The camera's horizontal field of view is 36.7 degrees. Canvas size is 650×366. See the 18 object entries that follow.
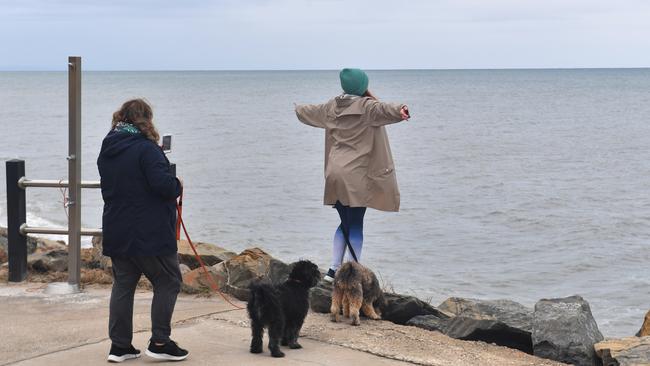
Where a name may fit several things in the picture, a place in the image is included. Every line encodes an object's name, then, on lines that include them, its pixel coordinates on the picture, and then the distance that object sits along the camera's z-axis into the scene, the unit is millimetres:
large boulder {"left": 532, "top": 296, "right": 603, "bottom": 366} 7648
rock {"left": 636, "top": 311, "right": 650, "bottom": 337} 8914
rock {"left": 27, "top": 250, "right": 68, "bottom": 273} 9945
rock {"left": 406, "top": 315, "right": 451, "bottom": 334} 8238
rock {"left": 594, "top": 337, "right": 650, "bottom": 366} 6961
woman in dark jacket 6355
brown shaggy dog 7750
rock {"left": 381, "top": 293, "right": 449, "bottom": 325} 8414
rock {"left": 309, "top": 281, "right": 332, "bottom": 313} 8195
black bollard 9203
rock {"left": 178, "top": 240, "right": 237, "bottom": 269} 10578
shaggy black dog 6688
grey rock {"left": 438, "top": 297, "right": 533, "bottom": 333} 8352
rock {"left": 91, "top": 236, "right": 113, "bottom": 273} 9828
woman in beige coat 8156
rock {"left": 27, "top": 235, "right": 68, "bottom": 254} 11591
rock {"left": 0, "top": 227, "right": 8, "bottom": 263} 11085
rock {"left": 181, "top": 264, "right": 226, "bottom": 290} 9023
